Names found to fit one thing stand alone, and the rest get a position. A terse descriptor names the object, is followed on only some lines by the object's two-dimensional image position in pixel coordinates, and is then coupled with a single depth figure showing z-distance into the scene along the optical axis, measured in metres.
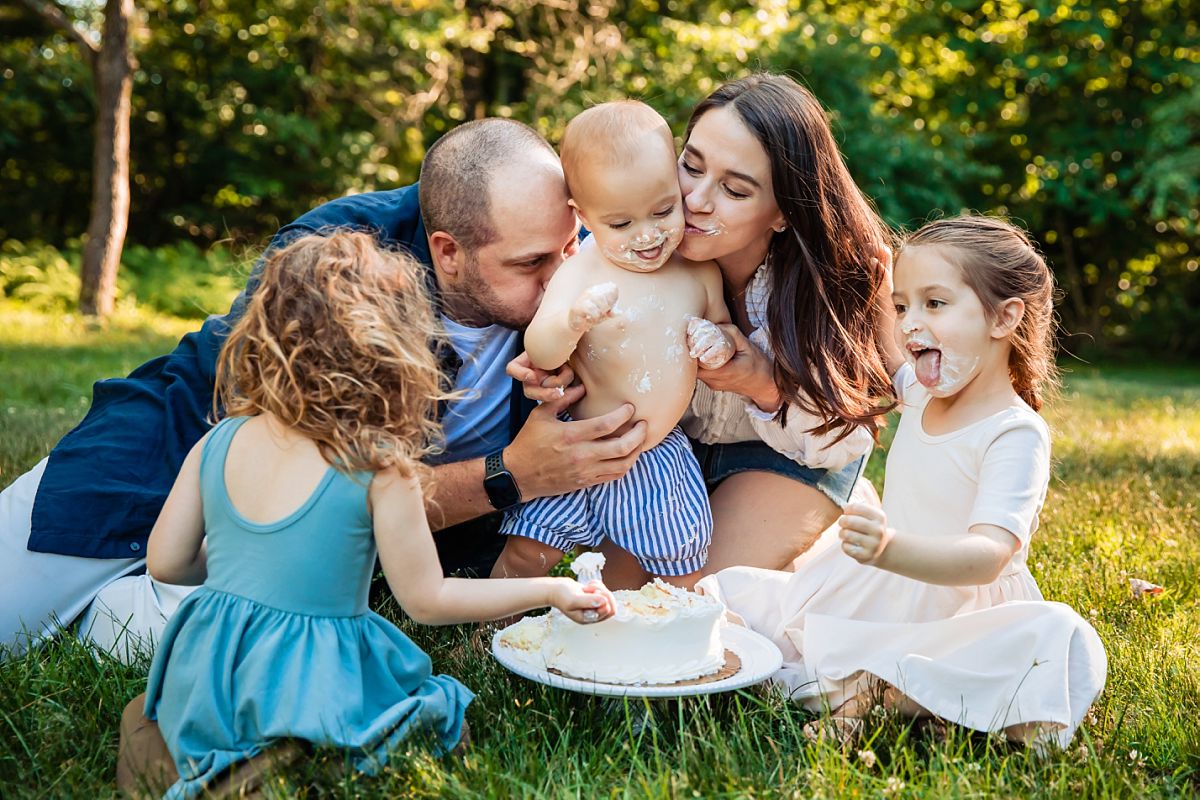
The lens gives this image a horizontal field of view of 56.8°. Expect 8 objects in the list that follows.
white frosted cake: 2.48
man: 3.03
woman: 3.06
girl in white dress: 2.44
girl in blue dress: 2.14
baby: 2.88
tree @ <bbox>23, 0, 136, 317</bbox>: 10.81
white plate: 2.35
